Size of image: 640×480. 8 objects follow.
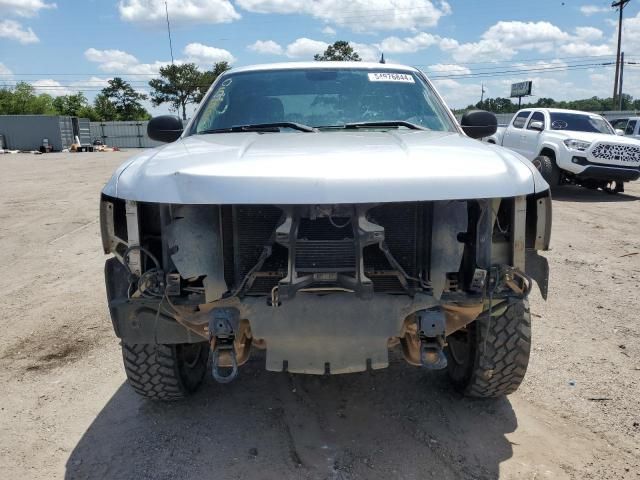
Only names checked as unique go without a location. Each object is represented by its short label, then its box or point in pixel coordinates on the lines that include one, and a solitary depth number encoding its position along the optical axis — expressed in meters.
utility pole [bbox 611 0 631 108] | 36.09
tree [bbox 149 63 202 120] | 51.72
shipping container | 35.75
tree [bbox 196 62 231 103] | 49.41
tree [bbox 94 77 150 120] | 60.00
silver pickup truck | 2.06
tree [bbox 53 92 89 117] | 62.80
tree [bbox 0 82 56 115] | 60.16
